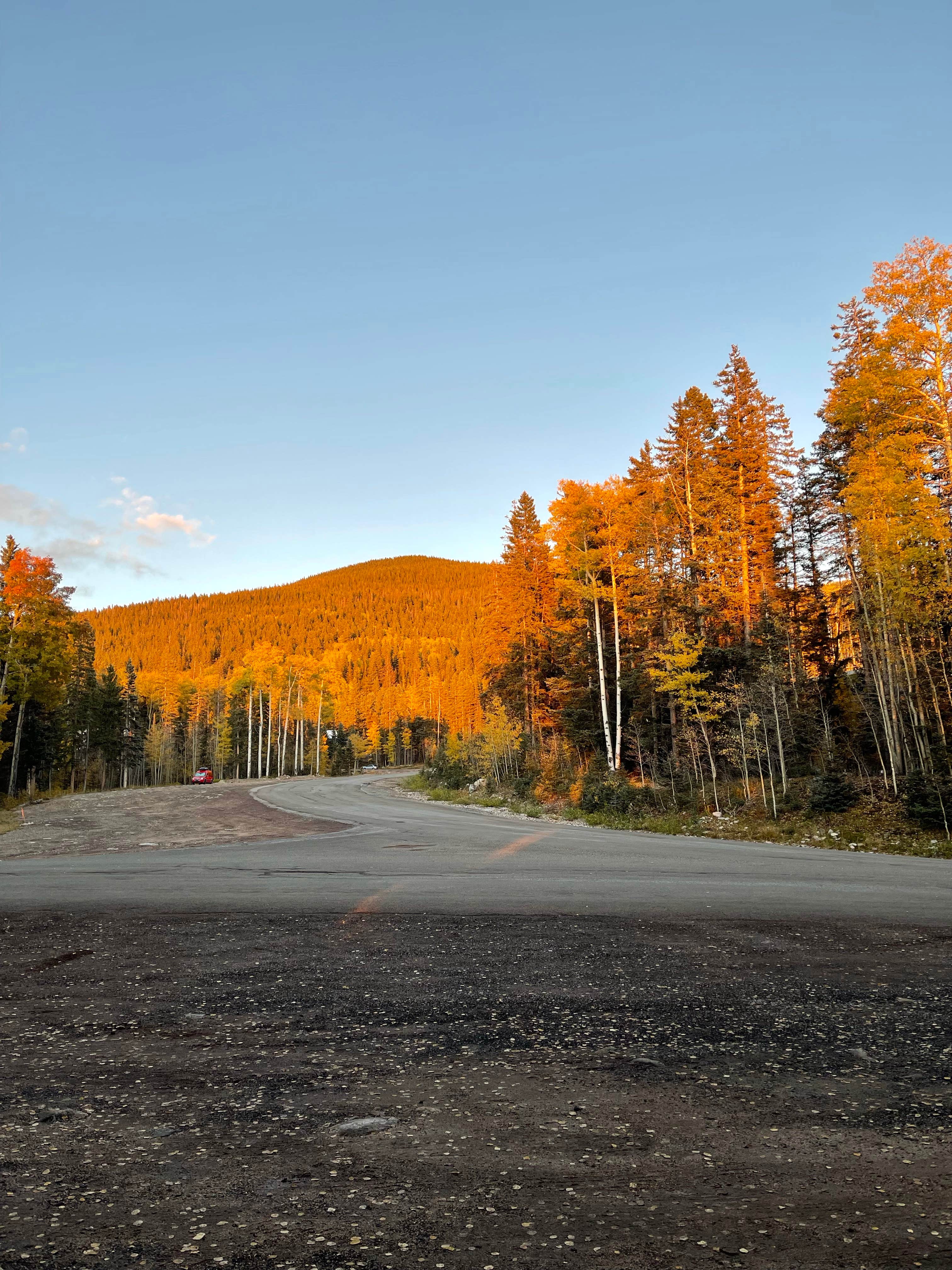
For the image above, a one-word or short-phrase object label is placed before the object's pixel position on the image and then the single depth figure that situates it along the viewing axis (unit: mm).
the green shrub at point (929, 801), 16234
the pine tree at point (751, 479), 30359
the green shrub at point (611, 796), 24000
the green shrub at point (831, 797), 19109
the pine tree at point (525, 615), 39469
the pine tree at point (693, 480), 28844
